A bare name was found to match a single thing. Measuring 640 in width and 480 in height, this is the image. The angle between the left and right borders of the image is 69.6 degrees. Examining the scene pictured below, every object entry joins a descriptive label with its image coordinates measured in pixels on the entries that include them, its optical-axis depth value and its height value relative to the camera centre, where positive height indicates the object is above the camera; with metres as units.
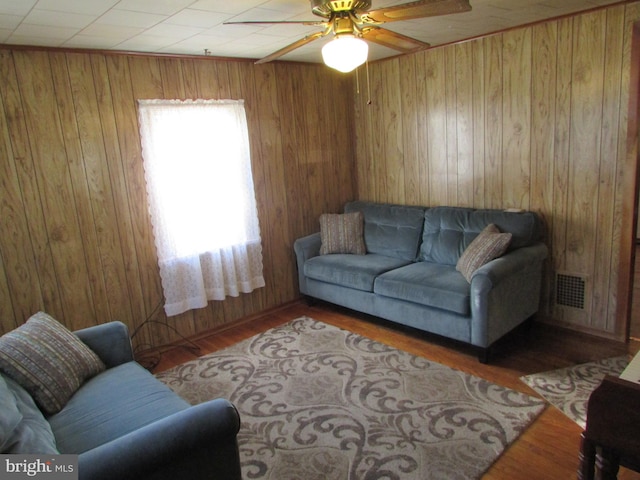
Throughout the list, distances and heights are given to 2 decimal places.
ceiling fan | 2.07 +0.63
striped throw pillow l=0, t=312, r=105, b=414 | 2.17 -0.88
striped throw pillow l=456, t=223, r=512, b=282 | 3.37 -0.77
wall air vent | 3.58 -1.18
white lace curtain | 3.64 -0.24
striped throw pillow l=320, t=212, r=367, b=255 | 4.50 -0.75
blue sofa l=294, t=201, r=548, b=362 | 3.21 -0.98
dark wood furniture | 1.36 -0.88
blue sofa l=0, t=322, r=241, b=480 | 1.58 -1.04
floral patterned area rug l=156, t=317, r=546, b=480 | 2.31 -1.50
